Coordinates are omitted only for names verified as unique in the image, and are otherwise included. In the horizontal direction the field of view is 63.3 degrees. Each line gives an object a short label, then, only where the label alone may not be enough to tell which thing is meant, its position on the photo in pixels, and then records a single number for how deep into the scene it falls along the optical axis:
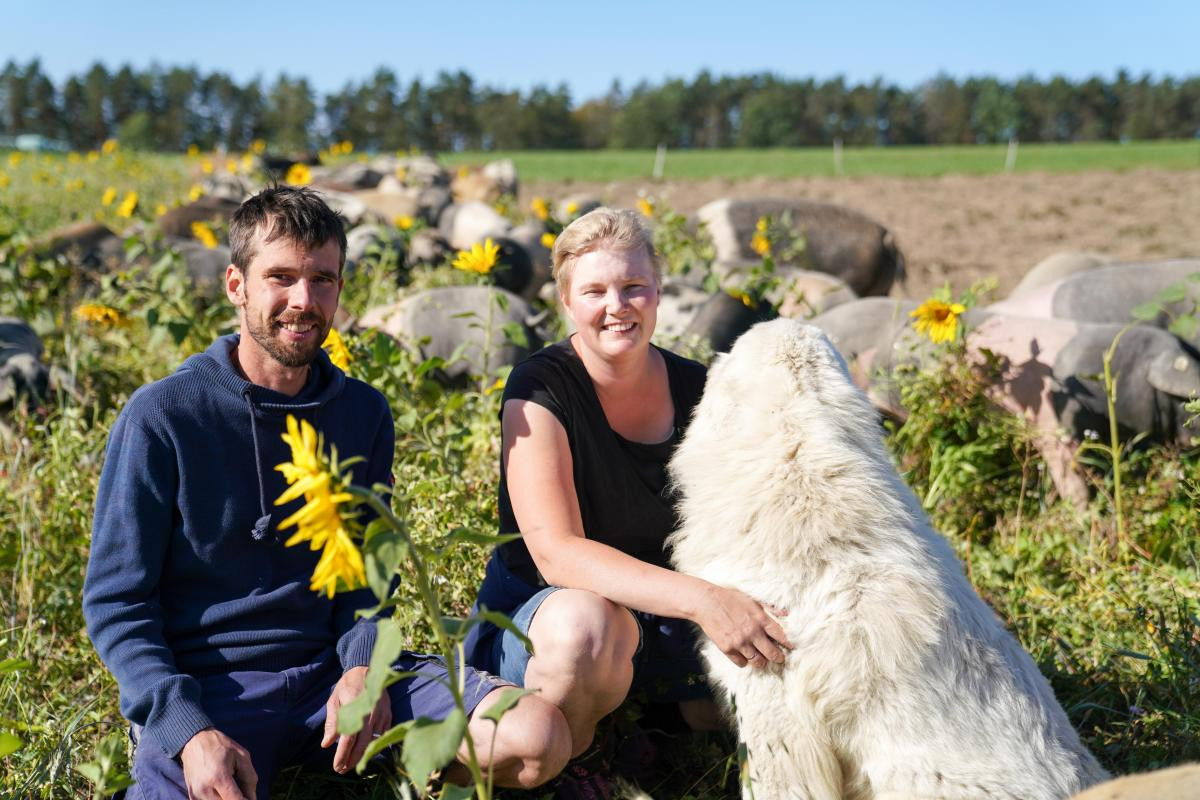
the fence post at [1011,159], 29.78
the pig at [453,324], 5.31
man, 2.21
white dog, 1.90
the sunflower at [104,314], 4.20
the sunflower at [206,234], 5.97
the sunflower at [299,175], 7.84
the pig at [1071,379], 4.39
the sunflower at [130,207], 5.90
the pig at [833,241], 9.98
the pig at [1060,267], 7.61
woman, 2.30
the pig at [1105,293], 6.00
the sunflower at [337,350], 3.42
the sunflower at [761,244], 5.91
